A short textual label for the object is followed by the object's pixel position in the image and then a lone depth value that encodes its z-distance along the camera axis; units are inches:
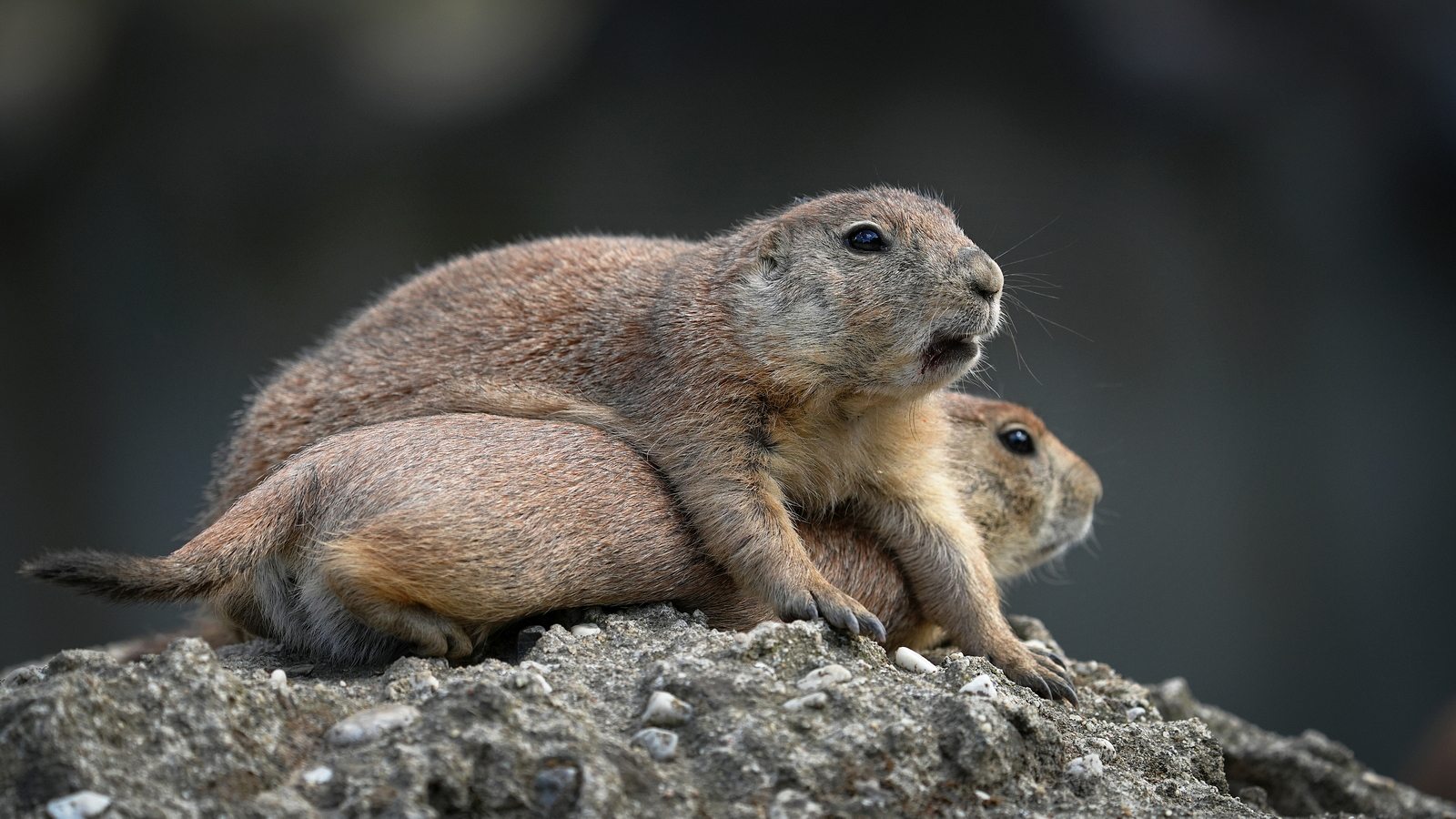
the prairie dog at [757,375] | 254.5
